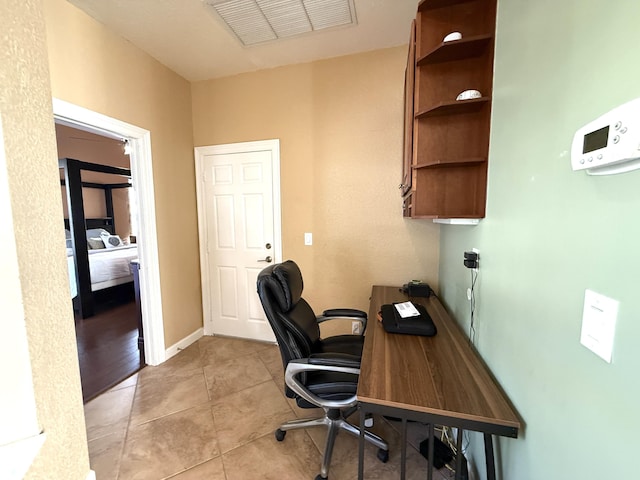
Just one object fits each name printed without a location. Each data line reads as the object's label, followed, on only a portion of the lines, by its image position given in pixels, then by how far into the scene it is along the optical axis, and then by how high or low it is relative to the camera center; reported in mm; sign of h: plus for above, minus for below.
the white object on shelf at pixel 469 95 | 1209 +577
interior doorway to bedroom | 2543 -617
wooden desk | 867 -652
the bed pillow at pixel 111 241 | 5139 -418
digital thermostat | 447 +145
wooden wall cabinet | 1271 +535
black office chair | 1335 -757
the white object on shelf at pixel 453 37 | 1196 +837
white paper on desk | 1572 -580
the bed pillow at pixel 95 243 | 4910 -449
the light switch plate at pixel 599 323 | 529 -229
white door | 2742 -109
